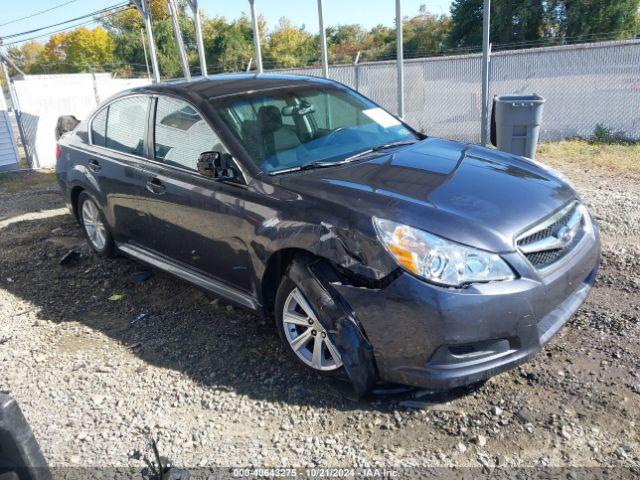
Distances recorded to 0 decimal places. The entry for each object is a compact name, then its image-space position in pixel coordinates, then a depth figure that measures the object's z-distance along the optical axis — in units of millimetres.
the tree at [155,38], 49688
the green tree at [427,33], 46656
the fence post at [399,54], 9014
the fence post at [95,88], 14461
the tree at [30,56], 74500
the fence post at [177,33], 11133
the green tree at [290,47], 51719
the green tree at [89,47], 70312
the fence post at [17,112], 11720
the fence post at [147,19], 11523
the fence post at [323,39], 9898
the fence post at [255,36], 10702
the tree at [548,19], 37719
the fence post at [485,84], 8445
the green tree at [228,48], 50250
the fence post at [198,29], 10812
